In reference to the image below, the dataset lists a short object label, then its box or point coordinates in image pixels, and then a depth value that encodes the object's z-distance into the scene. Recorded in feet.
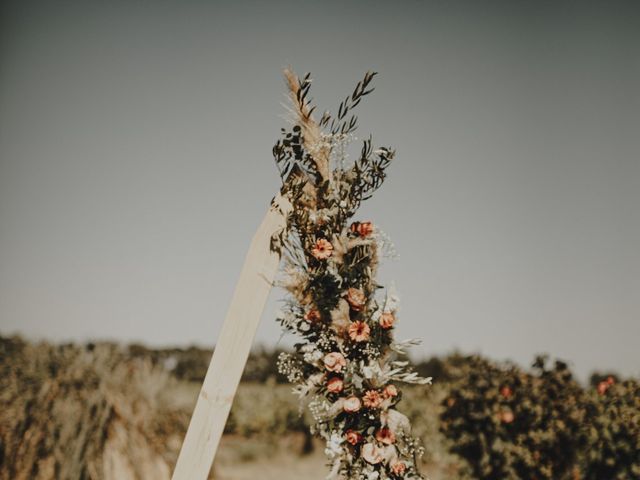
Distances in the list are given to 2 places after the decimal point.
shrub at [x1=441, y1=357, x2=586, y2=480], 17.08
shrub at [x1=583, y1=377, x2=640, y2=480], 14.52
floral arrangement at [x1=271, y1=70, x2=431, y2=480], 6.55
